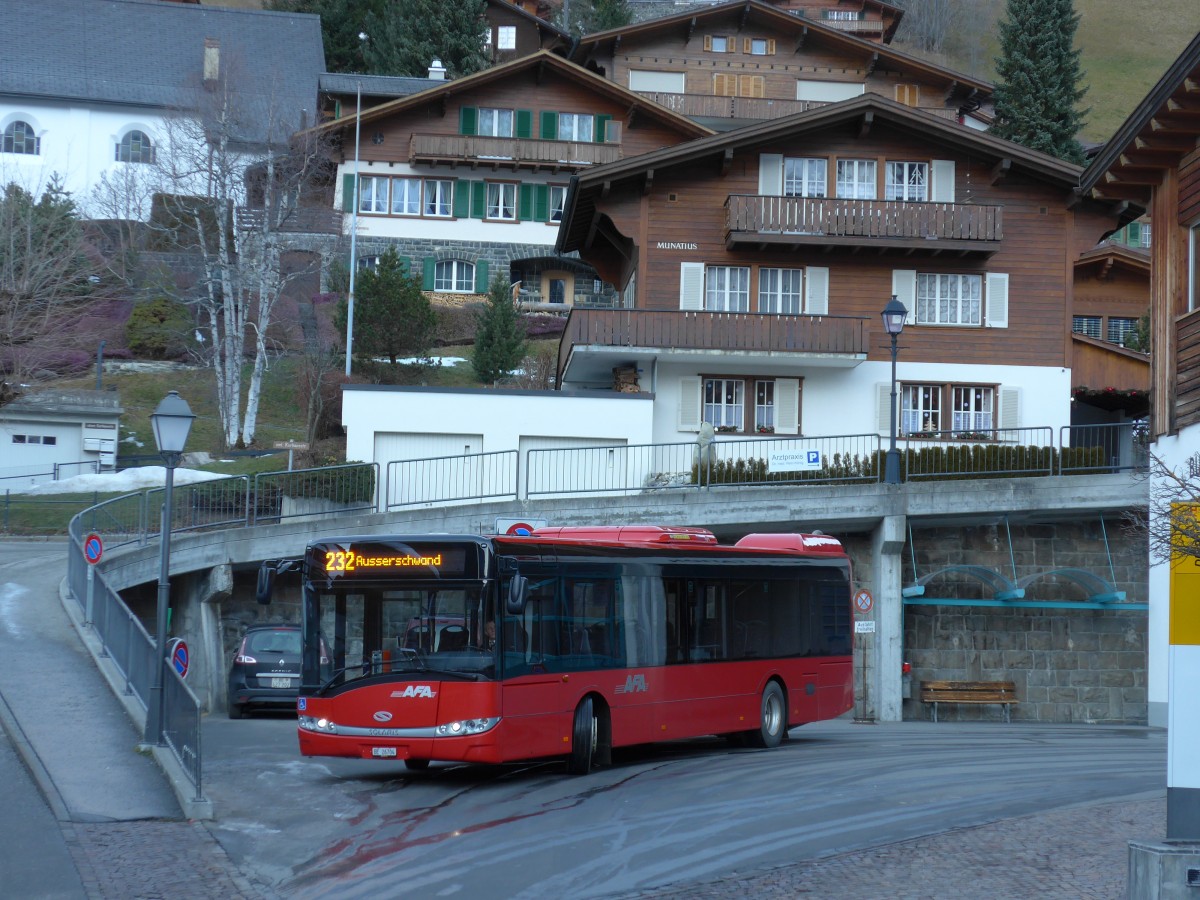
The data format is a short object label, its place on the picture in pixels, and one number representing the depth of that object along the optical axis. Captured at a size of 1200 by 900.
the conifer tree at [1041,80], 74.06
